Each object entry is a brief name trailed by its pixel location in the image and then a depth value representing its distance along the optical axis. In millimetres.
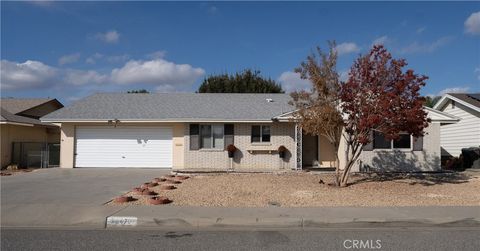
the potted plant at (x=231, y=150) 20625
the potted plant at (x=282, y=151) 20781
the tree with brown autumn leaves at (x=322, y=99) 14031
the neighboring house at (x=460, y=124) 24078
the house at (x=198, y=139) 20219
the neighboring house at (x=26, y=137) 22345
